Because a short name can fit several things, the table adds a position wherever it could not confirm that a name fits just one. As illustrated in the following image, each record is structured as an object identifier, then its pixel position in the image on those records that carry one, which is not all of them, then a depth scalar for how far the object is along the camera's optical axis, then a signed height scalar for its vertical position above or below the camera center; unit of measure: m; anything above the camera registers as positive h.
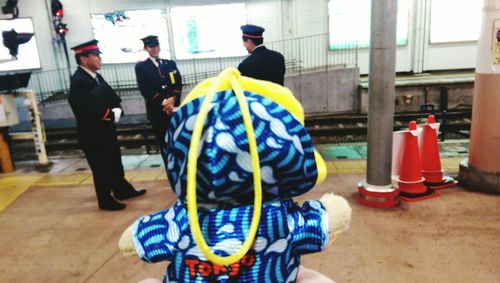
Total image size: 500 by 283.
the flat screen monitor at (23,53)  12.63 +0.02
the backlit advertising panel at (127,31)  12.27 +0.48
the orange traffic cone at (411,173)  4.08 -1.45
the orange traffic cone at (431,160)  4.32 -1.41
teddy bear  1.06 -0.41
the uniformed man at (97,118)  3.99 -0.72
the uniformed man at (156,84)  4.75 -0.46
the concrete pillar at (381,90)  3.58 -0.53
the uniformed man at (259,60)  4.37 -0.23
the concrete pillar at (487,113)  3.86 -0.86
